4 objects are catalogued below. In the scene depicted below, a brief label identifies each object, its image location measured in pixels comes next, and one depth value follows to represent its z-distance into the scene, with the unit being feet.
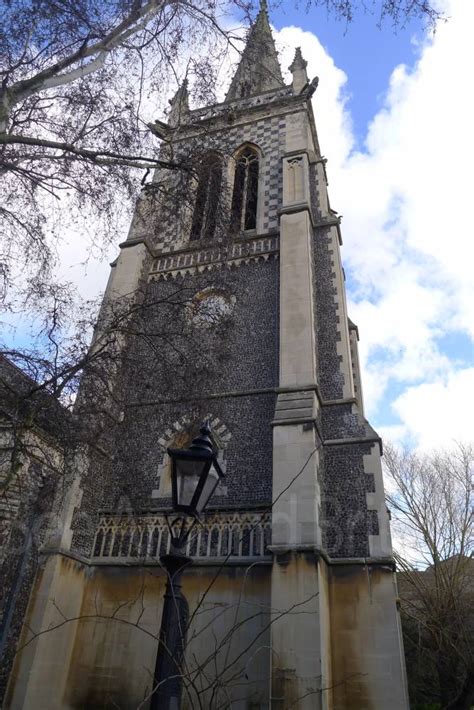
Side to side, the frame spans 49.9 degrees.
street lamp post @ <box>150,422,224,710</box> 11.14
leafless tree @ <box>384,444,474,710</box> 50.08
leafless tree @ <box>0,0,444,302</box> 20.17
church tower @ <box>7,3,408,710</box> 25.27
